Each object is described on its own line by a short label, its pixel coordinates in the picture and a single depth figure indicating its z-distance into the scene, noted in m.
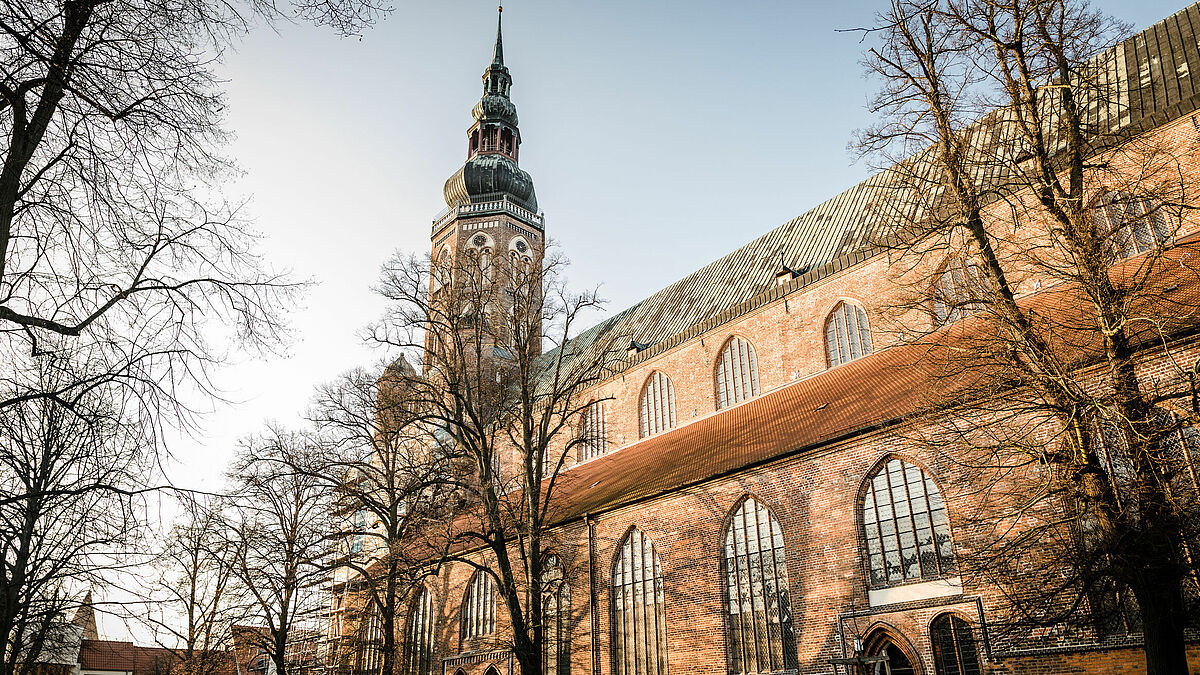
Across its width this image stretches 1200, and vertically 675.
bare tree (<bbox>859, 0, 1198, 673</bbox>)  8.61
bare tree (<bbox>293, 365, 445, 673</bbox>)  18.66
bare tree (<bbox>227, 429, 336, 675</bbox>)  21.45
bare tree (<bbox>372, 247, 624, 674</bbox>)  16.06
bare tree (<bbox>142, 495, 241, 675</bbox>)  23.86
